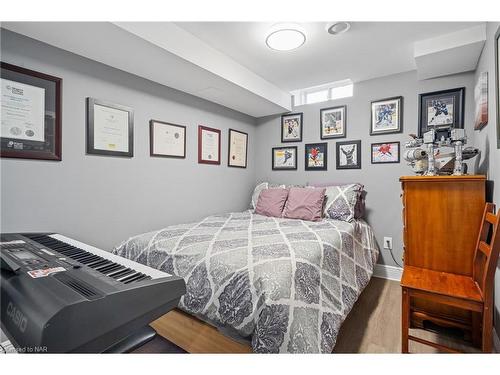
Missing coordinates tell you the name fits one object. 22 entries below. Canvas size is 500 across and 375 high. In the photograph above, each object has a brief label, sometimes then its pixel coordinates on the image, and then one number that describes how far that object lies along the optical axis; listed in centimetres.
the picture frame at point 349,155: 290
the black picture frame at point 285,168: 337
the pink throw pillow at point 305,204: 255
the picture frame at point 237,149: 326
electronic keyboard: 67
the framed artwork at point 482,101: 171
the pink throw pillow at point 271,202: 278
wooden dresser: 155
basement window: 304
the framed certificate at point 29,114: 153
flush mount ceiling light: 182
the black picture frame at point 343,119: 298
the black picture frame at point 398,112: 263
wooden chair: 121
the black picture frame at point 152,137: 234
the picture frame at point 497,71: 141
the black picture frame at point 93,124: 190
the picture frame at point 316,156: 314
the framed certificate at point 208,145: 284
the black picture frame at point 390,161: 265
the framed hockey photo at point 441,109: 234
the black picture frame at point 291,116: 332
